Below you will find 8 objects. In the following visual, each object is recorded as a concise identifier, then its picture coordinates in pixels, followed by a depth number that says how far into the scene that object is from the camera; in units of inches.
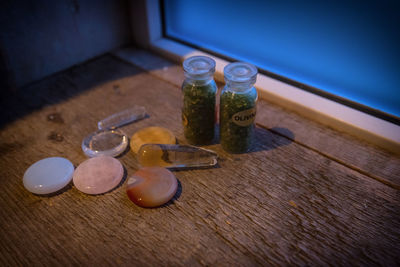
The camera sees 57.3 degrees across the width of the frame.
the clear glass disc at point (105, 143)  9.3
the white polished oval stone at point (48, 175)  8.4
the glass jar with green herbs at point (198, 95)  8.4
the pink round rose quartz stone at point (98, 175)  8.4
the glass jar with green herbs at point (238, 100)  8.1
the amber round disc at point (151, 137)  9.4
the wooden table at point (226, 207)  7.4
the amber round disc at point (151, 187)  8.1
